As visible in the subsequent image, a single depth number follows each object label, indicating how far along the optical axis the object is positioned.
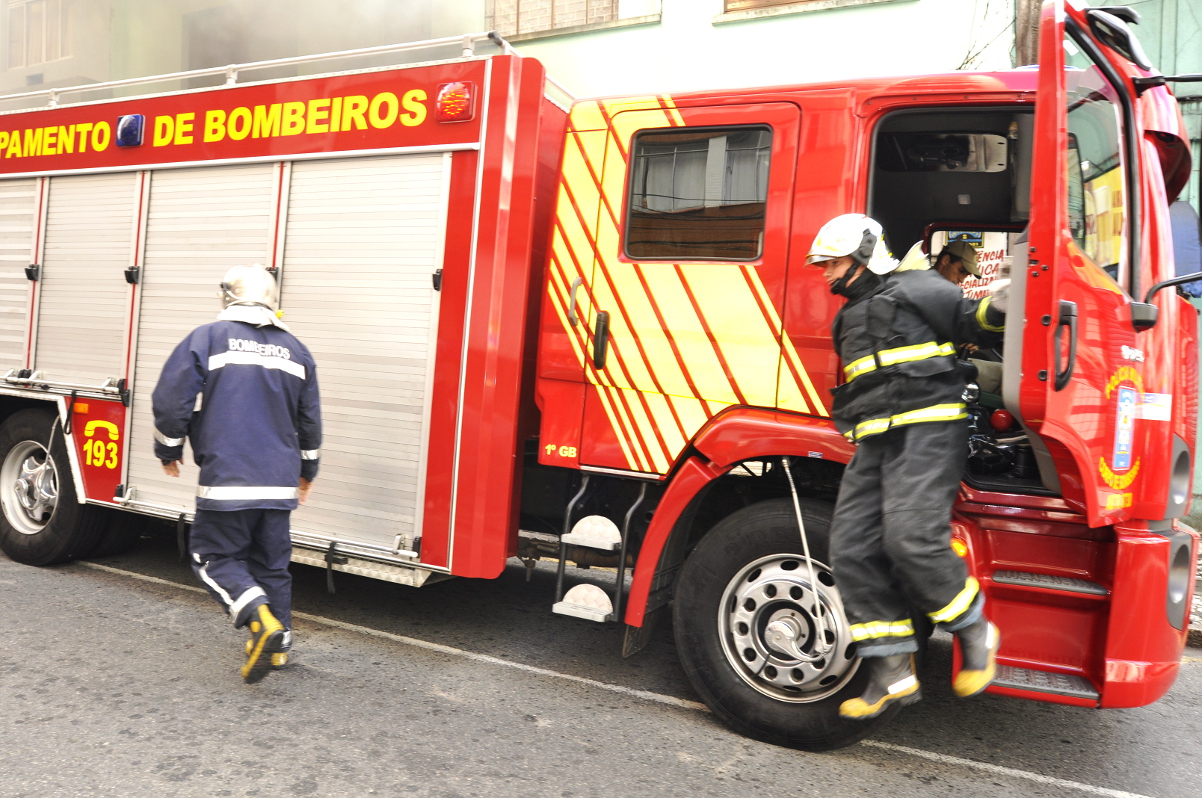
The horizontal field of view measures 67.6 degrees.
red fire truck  2.86
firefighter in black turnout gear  2.90
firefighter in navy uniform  3.68
